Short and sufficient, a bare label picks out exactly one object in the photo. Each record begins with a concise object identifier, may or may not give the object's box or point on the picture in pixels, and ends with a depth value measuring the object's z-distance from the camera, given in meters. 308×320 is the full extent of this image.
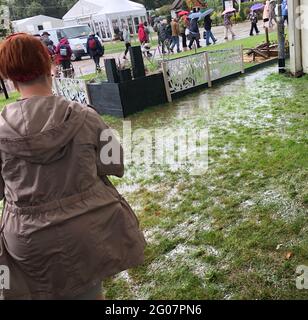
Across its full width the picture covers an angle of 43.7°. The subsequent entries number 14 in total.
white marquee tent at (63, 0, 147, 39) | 26.33
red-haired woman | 1.64
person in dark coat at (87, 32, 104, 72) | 14.44
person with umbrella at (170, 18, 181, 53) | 17.31
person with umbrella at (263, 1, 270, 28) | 16.52
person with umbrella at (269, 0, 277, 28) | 16.50
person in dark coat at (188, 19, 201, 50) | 16.72
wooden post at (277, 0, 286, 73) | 9.09
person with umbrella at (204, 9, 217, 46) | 16.86
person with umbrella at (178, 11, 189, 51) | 17.86
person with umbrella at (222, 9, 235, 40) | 17.99
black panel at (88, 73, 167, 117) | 7.95
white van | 22.20
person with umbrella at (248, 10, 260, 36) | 17.73
